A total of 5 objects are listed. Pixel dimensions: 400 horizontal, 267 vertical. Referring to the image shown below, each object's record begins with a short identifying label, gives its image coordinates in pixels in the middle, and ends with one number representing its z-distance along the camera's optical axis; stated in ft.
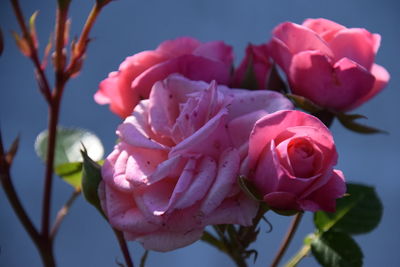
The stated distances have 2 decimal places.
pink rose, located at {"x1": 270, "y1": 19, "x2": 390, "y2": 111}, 2.58
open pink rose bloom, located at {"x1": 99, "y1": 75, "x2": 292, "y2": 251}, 2.40
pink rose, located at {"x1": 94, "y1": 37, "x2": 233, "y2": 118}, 2.57
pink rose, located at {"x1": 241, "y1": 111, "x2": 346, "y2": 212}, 2.38
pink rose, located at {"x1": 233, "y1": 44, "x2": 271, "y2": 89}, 2.65
